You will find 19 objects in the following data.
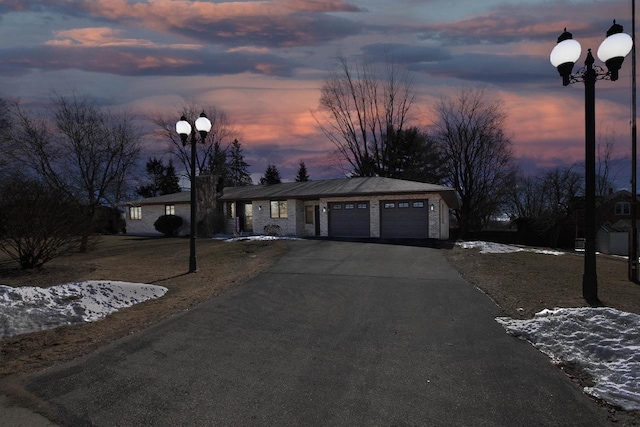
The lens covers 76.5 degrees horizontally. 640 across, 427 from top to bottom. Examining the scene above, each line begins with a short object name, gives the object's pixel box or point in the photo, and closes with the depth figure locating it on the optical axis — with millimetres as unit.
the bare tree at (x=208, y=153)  51500
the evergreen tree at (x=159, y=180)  60219
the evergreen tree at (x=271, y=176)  67169
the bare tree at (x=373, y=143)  48188
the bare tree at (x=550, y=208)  38156
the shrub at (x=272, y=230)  28656
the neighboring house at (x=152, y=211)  34156
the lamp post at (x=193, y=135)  12508
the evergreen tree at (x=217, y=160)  53344
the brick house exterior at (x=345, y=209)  24266
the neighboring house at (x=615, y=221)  29897
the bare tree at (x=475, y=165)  44406
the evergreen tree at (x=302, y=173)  65688
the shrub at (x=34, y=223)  11328
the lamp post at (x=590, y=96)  7887
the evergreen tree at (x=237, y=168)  64750
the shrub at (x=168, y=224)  33188
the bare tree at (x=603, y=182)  46438
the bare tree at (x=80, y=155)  25531
